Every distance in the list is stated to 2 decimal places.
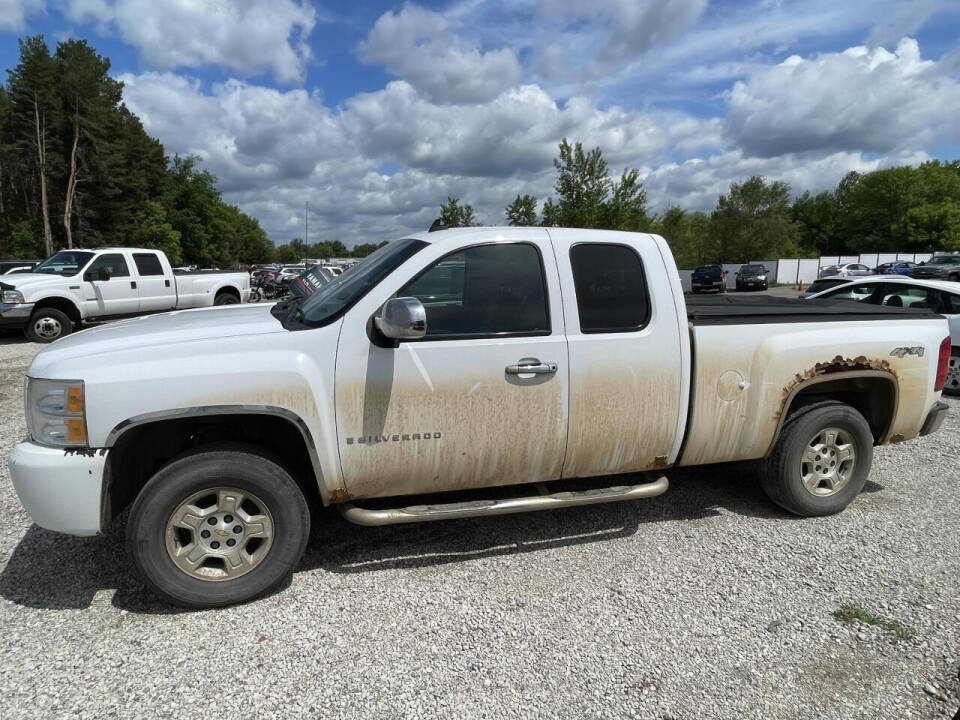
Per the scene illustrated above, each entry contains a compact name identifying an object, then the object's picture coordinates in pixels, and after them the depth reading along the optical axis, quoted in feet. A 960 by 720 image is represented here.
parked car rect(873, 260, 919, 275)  128.69
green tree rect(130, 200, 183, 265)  180.75
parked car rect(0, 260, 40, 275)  65.99
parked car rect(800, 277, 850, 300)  54.14
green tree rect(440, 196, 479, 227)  84.74
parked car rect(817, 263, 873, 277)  115.14
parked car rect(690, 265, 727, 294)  122.83
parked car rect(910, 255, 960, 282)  104.45
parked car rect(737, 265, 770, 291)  123.85
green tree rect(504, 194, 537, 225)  105.50
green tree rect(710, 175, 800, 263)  224.53
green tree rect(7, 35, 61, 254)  130.11
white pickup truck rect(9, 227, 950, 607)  9.38
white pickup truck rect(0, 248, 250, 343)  37.86
